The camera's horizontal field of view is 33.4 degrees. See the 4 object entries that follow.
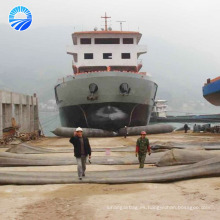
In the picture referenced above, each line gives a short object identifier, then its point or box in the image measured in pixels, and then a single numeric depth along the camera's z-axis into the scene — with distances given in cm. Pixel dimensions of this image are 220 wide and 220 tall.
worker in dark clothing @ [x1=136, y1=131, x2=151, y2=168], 988
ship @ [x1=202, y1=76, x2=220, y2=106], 2502
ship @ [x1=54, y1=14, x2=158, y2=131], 2430
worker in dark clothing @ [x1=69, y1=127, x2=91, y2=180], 818
